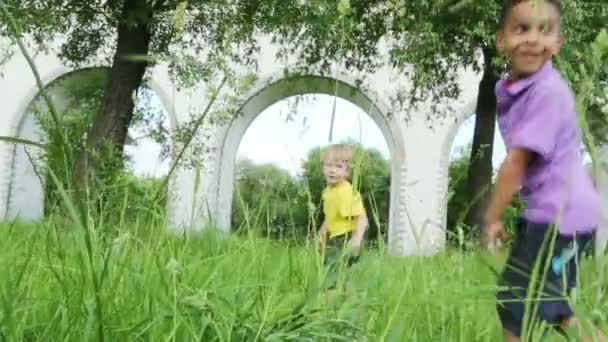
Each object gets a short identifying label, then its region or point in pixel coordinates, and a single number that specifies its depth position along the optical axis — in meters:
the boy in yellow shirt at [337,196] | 3.67
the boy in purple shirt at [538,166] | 1.76
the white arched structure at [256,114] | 19.83
